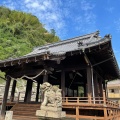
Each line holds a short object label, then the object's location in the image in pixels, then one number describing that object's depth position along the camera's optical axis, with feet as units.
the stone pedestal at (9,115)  21.91
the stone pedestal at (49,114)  15.98
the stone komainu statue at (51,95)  17.22
